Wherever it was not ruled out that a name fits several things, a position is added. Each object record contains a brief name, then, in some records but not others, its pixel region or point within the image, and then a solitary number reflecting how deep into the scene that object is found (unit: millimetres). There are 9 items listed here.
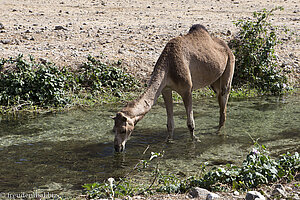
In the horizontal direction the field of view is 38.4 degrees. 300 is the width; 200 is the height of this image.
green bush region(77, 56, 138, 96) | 11250
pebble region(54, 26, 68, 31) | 14227
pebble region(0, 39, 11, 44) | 12555
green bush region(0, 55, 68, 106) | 10188
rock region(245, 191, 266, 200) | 4617
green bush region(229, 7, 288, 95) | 12477
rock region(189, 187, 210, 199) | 4906
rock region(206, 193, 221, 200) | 4746
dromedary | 7000
